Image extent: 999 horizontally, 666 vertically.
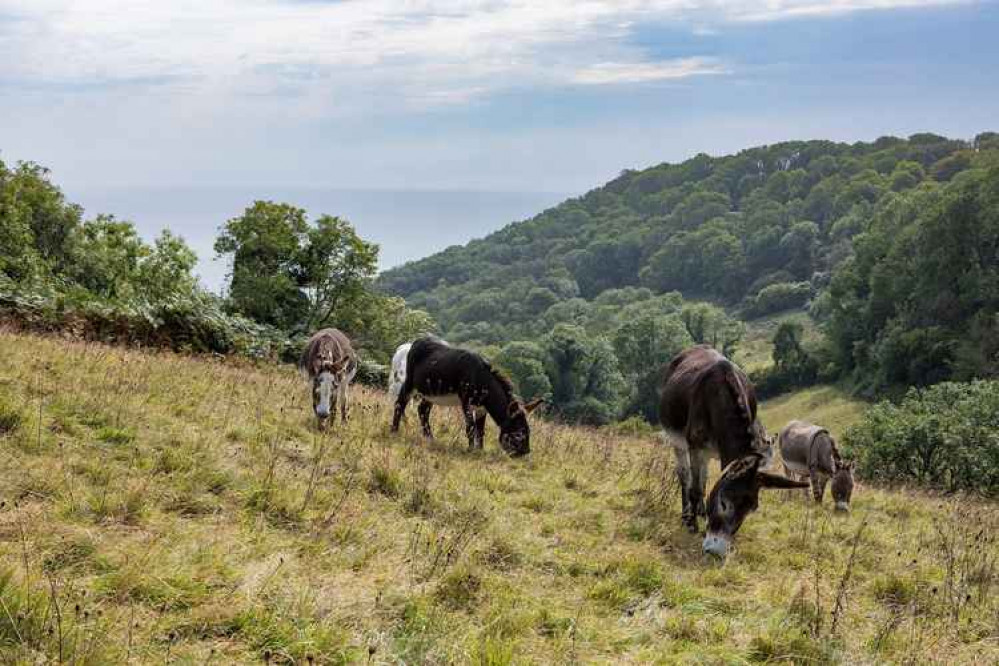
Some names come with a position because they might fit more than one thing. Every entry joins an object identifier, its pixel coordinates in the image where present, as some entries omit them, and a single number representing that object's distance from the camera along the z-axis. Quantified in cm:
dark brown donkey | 821
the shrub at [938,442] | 2823
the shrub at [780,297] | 14475
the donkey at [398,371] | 1484
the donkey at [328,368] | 1141
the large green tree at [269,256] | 3741
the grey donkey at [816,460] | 1338
